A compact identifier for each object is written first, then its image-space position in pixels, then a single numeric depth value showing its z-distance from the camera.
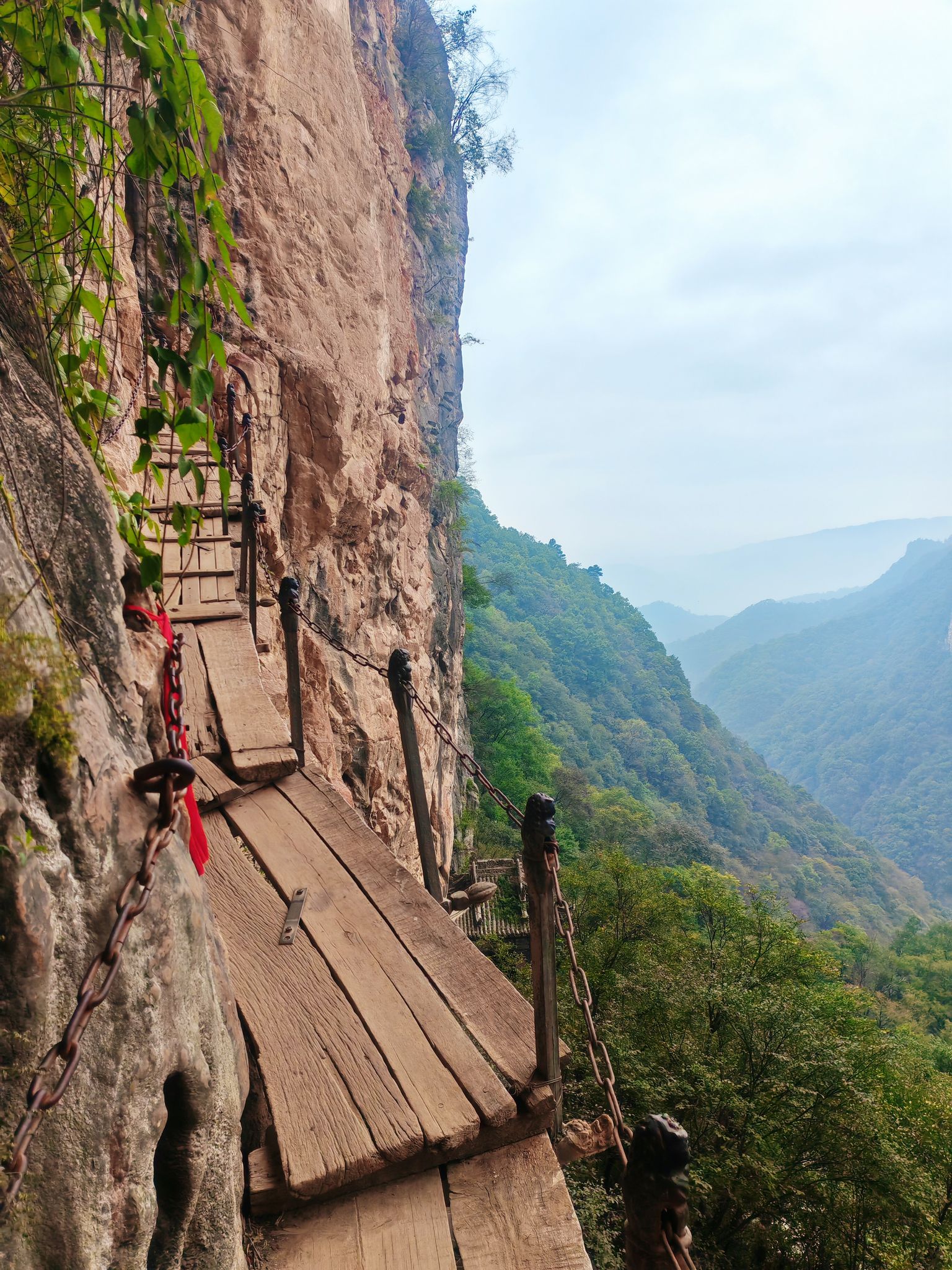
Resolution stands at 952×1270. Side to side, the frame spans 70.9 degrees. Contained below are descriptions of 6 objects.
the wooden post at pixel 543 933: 1.94
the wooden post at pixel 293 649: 4.12
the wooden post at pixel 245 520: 5.24
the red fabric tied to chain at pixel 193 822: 1.88
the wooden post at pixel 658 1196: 1.28
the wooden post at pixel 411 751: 3.43
